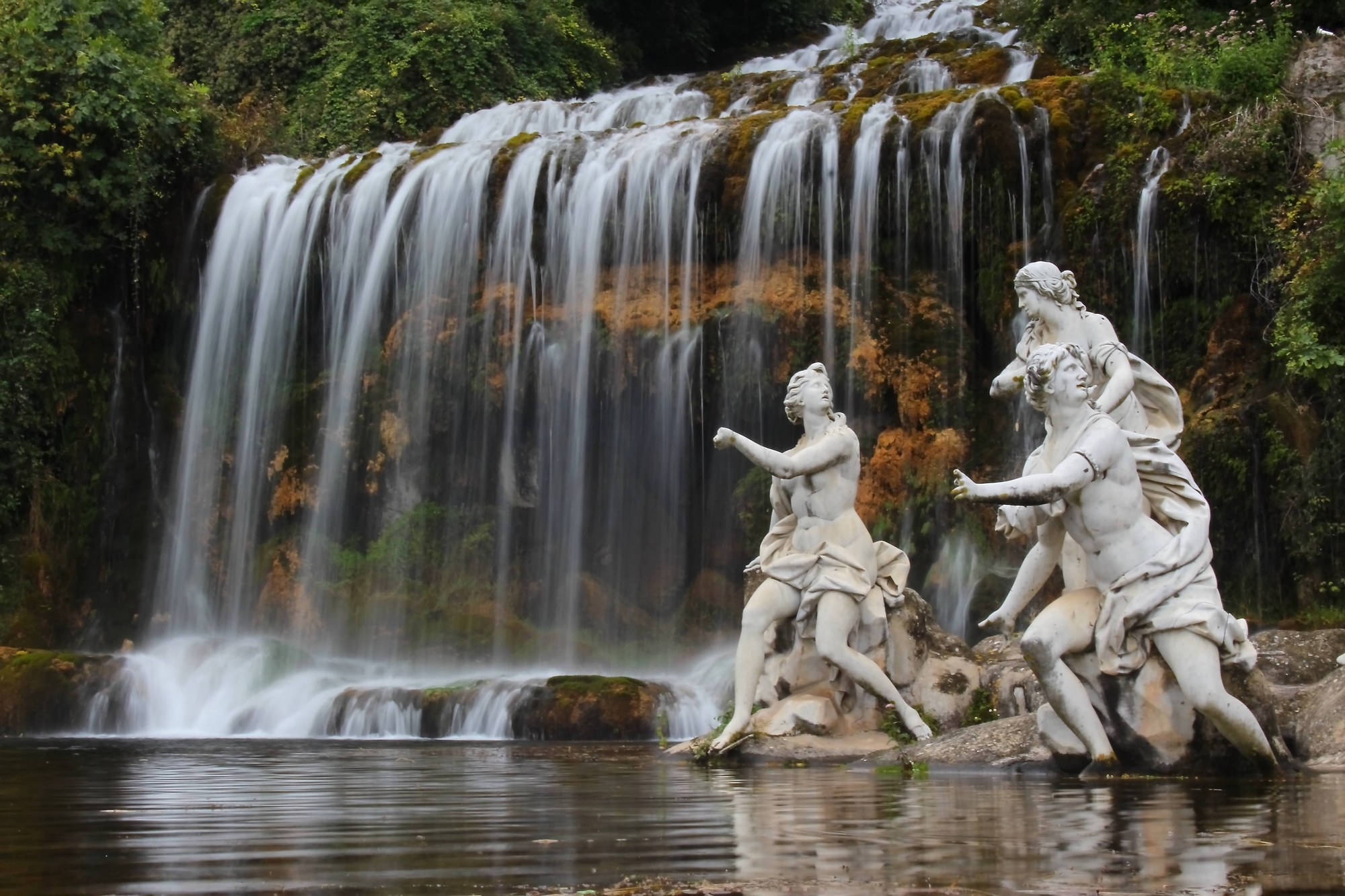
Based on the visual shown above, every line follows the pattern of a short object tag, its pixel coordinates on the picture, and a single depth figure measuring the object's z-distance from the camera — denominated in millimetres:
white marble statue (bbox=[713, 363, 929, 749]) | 11594
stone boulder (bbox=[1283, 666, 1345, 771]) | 9109
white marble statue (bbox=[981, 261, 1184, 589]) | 10047
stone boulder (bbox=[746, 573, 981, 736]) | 11812
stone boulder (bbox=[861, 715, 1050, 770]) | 9812
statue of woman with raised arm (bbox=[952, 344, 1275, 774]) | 8656
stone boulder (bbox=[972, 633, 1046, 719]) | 11570
